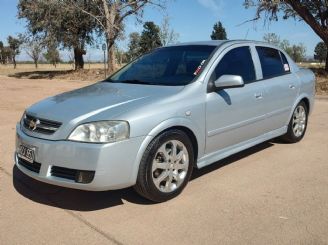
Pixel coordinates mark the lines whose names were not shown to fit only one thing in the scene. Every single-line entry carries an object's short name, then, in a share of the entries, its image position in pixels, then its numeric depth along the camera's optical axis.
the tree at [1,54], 96.19
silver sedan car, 3.93
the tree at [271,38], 59.99
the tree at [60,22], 28.56
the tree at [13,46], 90.69
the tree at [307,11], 19.44
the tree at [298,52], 83.66
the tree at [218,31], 73.38
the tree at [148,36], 57.84
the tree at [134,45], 66.17
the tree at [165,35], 40.81
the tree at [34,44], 31.58
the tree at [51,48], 31.13
